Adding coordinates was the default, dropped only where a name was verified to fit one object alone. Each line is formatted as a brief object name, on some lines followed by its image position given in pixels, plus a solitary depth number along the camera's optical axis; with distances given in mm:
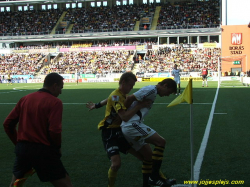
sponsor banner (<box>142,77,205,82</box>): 45834
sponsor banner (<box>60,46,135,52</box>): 58438
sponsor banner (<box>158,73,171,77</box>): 47472
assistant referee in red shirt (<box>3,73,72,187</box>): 3492
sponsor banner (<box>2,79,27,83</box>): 51969
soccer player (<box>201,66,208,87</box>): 28930
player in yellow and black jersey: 4512
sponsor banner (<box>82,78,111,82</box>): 48188
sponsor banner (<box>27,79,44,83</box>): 51125
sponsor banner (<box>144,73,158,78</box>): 47531
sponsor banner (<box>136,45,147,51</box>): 57719
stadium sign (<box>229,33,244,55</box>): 50406
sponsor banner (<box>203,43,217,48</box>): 54781
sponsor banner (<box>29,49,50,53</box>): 61356
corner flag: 4570
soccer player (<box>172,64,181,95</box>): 22453
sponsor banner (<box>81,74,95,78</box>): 50291
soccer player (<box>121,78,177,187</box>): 4555
